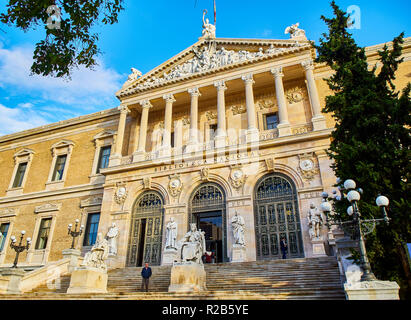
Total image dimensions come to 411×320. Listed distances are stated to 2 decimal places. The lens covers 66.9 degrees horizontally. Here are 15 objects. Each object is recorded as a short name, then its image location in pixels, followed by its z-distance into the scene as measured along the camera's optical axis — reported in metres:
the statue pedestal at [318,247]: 13.04
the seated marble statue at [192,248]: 10.16
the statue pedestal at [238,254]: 13.98
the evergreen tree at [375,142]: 7.48
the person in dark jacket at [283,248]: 13.73
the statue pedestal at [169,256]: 15.02
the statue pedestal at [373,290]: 5.84
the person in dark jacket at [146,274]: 11.20
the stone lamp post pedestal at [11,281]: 12.17
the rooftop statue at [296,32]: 18.18
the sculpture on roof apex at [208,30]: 20.71
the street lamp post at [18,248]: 14.61
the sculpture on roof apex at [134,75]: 21.83
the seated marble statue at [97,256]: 11.16
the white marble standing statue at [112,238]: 16.34
